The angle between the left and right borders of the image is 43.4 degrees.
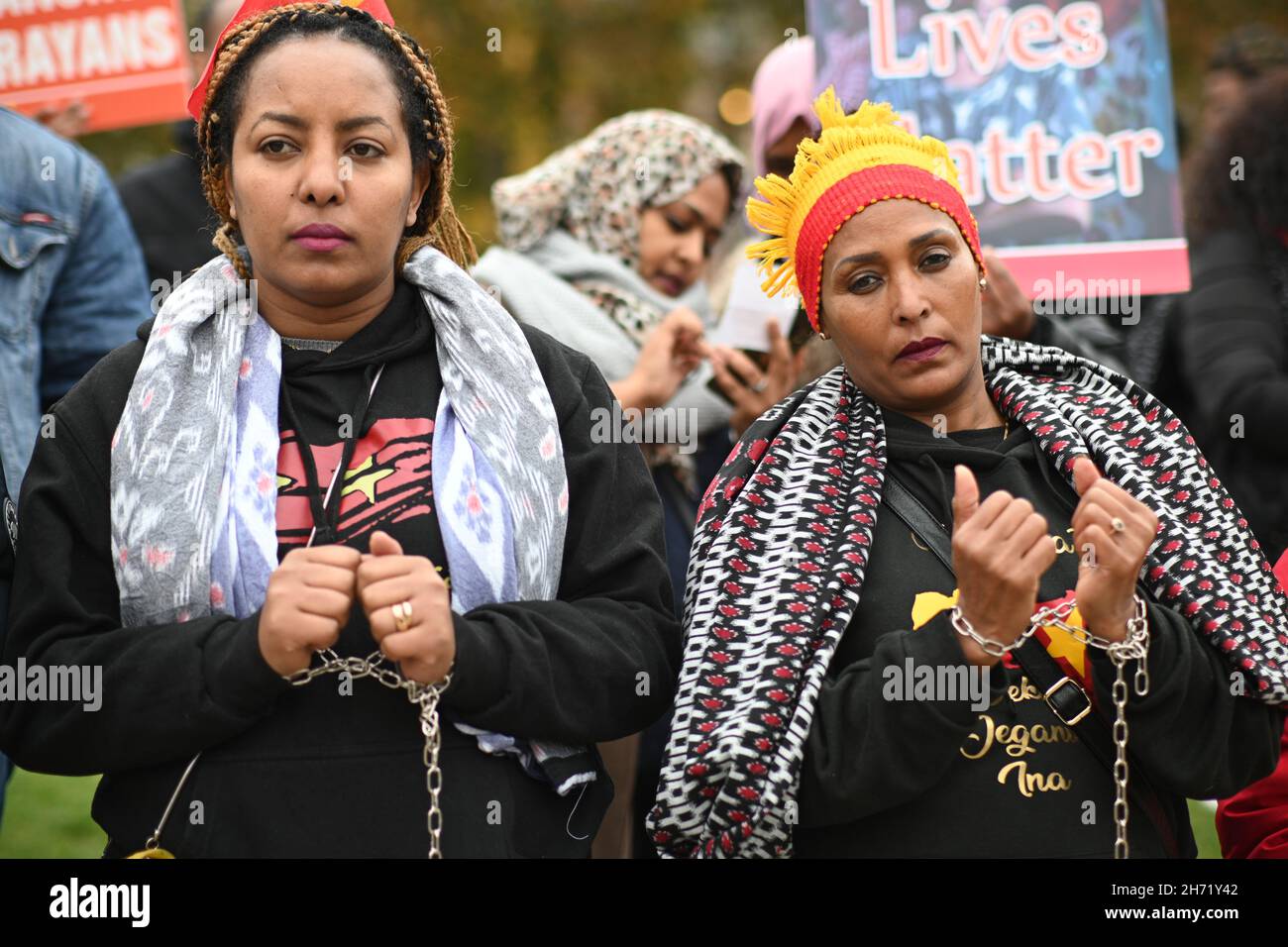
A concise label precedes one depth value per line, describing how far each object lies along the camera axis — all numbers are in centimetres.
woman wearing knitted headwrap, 267
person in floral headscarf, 447
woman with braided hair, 259
